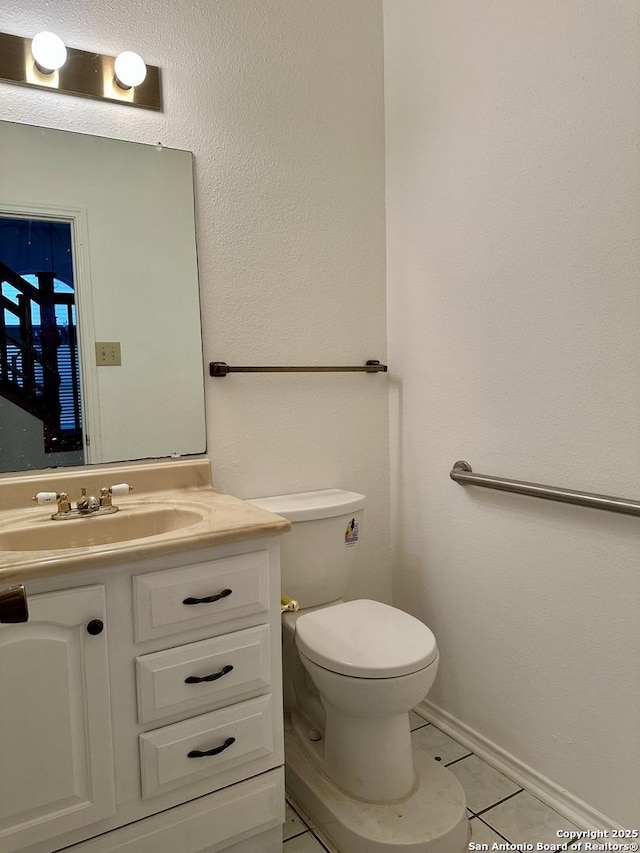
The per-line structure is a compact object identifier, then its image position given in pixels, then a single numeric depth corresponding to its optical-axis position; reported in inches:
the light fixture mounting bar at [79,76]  55.3
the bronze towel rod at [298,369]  66.6
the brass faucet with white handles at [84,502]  53.5
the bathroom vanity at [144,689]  41.2
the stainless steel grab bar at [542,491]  49.2
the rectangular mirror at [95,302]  56.9
